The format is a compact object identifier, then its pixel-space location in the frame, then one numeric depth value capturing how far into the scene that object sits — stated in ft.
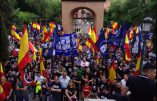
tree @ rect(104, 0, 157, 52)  172.63
